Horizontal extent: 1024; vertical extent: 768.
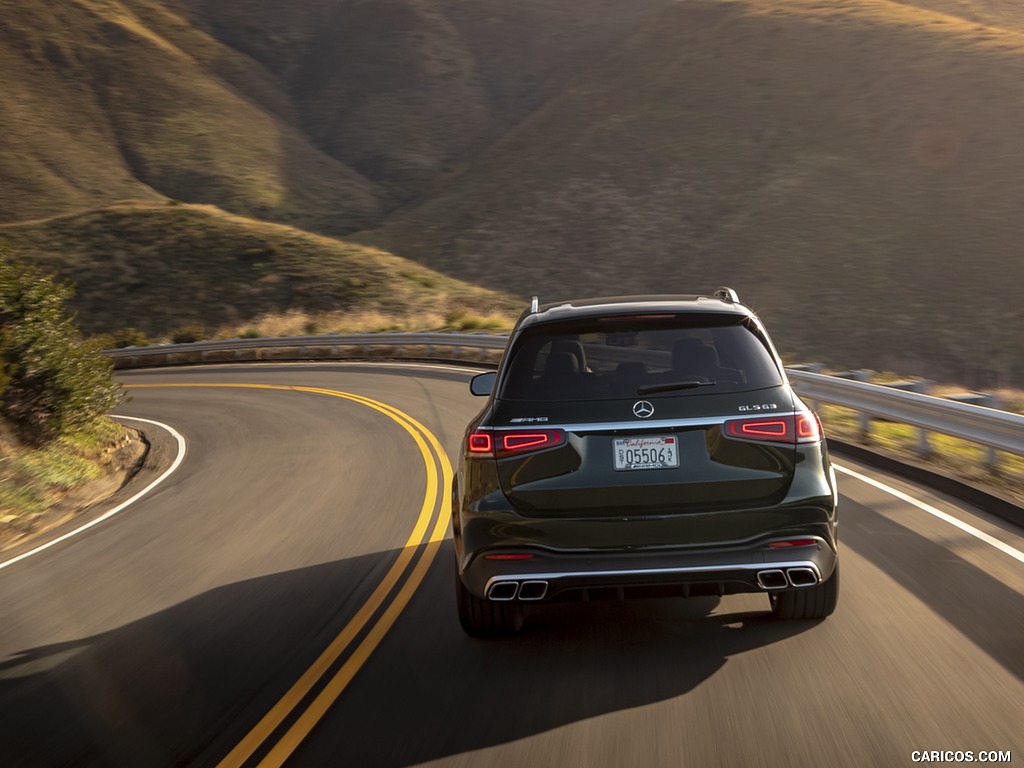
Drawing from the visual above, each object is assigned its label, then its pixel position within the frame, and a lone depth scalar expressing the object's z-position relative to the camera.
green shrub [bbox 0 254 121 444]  13.18
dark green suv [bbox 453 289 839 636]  4.57
